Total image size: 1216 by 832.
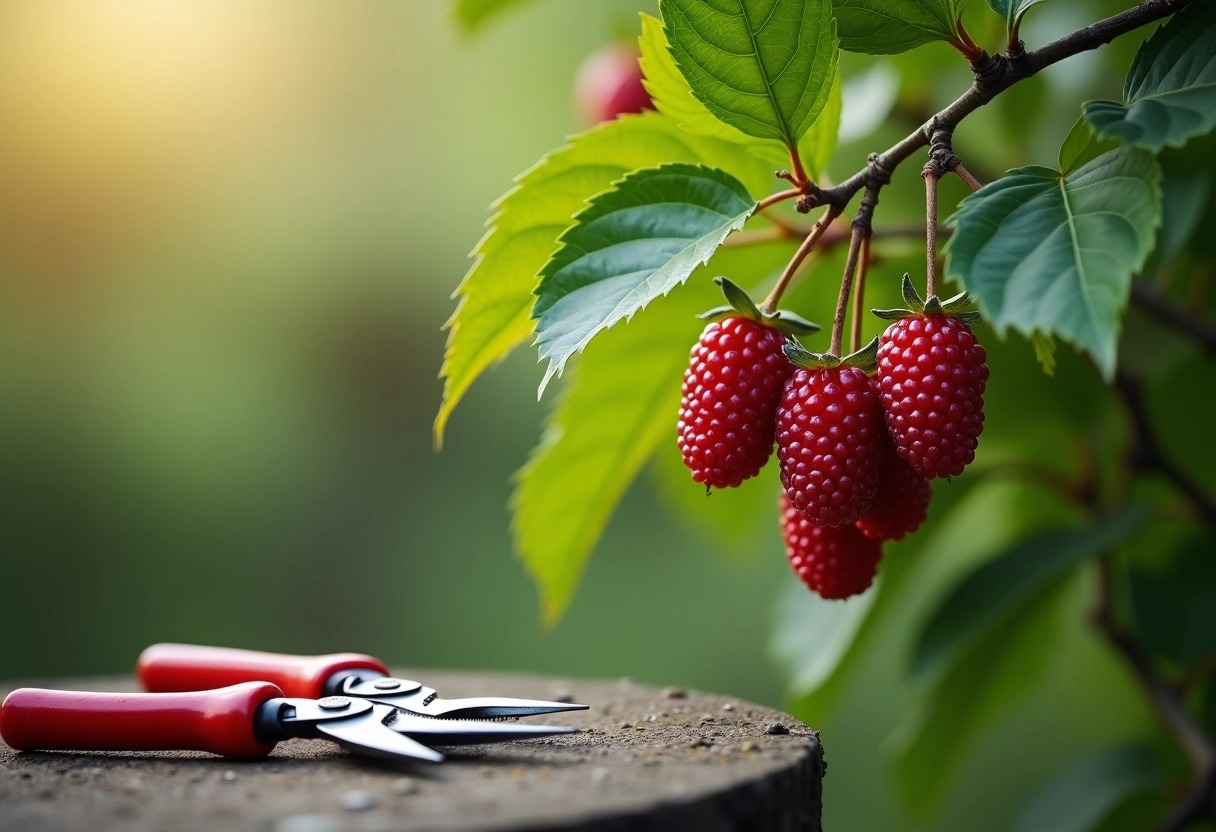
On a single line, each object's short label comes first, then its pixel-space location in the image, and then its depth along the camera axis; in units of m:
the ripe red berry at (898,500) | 0.69
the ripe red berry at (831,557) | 0.70
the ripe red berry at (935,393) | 0.66
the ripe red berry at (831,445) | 0.67
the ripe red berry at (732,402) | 0.68
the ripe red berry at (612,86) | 0.86
